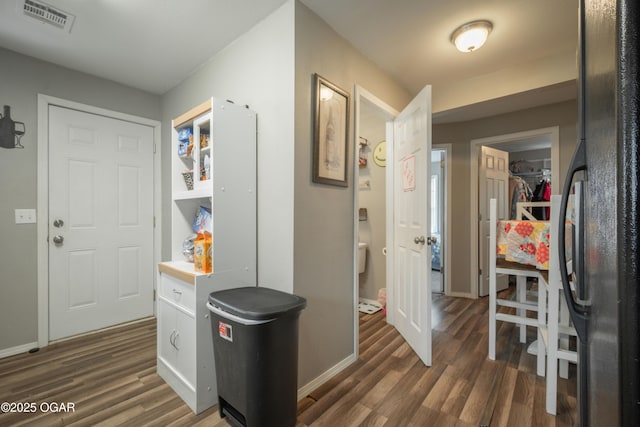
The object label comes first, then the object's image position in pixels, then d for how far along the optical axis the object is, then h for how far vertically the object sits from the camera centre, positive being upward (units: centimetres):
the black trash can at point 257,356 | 128 -71
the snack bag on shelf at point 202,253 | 166 -26
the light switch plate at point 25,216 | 227 -4
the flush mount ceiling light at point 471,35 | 192 +128
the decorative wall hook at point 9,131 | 219 +66
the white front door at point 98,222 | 246 -10
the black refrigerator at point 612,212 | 32 +0
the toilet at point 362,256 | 328 -53
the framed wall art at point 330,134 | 178 +54
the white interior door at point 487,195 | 365 +24
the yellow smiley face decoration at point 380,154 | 327 +70
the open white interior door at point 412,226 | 200 -11
